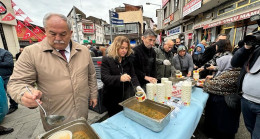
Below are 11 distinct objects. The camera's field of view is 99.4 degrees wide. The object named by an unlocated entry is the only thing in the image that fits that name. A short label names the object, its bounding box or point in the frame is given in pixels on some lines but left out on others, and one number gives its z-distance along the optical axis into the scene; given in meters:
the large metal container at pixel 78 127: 0.97
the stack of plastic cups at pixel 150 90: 1.63
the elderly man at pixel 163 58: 3.04
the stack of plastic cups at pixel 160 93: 1.61
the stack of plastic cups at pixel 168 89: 1.72
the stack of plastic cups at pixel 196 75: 2.69
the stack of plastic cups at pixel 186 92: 1.60
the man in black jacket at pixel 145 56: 2.38
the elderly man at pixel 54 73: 1.07
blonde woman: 1.77
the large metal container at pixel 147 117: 1.10
